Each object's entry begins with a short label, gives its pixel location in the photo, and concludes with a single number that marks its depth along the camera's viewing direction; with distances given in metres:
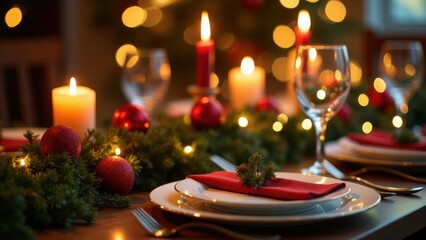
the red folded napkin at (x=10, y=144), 1.46
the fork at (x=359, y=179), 1.34
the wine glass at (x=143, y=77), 1.89
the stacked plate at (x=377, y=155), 1.53
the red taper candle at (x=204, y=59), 1.72
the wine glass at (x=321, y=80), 1.42
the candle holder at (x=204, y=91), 1.72
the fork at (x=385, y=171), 1.46
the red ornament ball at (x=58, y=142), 1.25
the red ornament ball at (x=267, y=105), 1.88
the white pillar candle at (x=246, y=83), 2.06
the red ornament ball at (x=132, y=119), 1.47
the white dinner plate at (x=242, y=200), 1.12
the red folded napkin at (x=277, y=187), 1.16
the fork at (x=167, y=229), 1.07
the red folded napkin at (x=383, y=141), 1.59
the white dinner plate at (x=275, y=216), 1.11
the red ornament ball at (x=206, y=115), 1.62
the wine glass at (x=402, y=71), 1.96
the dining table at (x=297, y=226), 1.12
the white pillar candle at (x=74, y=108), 1.45
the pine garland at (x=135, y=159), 1.11
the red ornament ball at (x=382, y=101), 2.08
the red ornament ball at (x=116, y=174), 1.27
